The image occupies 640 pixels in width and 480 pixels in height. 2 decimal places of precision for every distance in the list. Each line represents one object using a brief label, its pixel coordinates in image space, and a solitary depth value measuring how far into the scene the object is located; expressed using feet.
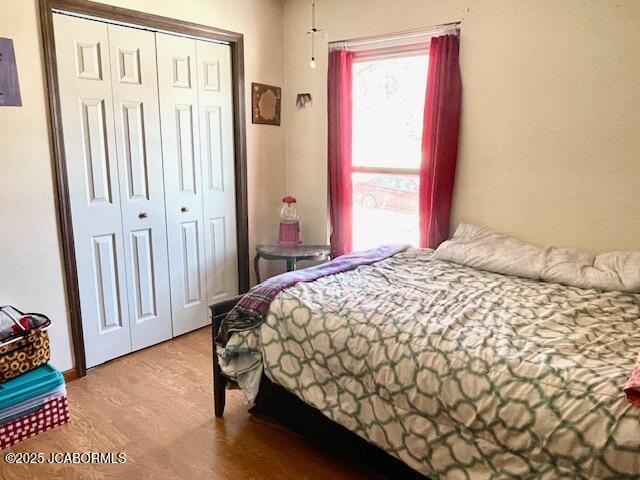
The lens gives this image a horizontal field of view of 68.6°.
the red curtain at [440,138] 9.38
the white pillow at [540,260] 7.55
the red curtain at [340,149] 10.99
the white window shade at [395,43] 9.56
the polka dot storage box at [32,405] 7.10
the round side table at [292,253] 10.93
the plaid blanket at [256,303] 7.20
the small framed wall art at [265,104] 11.74
